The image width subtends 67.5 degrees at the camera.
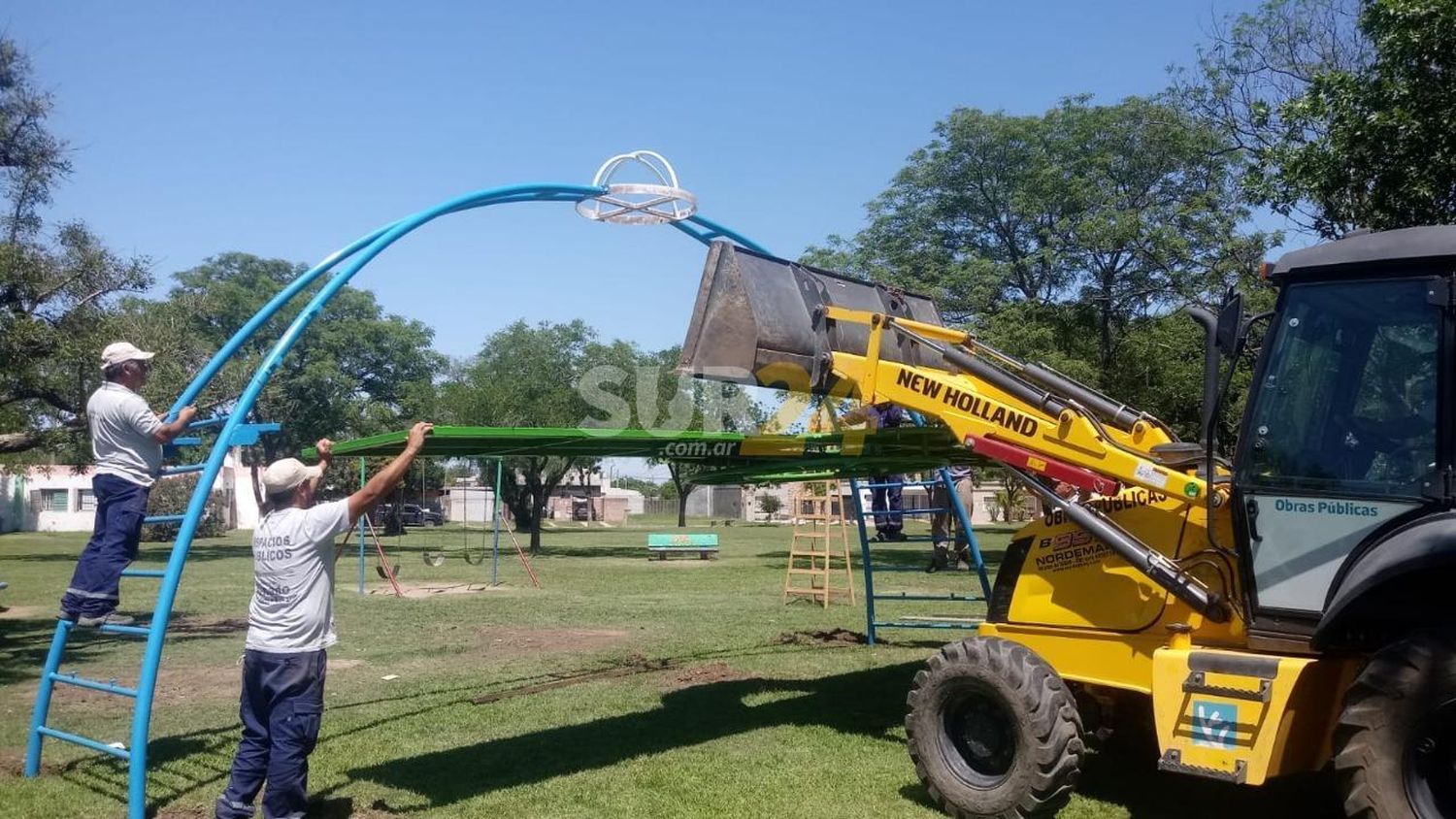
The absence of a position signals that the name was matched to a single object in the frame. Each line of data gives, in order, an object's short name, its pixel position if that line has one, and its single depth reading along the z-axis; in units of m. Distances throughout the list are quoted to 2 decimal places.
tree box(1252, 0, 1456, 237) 11.23
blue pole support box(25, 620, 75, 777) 7.01
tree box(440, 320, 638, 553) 37.53
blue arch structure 6.14
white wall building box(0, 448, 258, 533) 59.09
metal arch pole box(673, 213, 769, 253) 9.77
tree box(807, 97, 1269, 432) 24.73
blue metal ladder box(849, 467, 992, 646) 11.20
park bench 31.14
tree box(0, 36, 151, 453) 18.52
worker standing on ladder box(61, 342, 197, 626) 6.74
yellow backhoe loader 4.76
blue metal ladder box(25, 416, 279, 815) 6.12
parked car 59.66
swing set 20.06
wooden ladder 18.19
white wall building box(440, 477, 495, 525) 69.88
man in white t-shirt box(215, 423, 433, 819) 5.73
